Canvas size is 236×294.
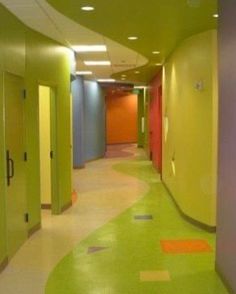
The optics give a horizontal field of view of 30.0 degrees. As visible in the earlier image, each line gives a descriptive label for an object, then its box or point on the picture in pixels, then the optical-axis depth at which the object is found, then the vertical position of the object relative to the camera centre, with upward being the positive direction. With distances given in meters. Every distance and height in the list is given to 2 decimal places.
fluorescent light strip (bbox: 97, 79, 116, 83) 16.71 +1.47
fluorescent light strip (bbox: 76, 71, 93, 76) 12.92 +1.38
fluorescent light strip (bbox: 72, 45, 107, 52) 7.91 +1.31
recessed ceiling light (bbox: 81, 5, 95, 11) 5.01 +1.27
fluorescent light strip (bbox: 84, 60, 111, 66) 10.23 +1.33
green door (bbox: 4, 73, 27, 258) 5.18 -0.54
